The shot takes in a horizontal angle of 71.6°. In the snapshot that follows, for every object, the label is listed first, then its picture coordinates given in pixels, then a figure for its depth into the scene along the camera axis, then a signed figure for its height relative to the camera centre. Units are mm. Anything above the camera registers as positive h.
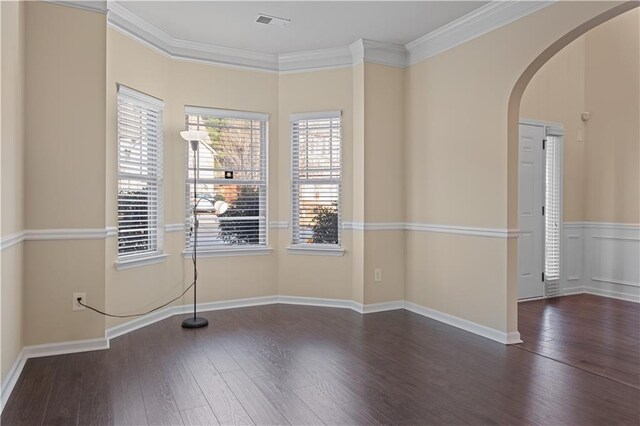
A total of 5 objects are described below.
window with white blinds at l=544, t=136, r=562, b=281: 5680 +55
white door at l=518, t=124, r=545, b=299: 5406 -23
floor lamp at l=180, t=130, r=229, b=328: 4305 +1
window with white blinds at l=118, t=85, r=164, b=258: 4066 +326
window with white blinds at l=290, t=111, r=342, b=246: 5102 +356
